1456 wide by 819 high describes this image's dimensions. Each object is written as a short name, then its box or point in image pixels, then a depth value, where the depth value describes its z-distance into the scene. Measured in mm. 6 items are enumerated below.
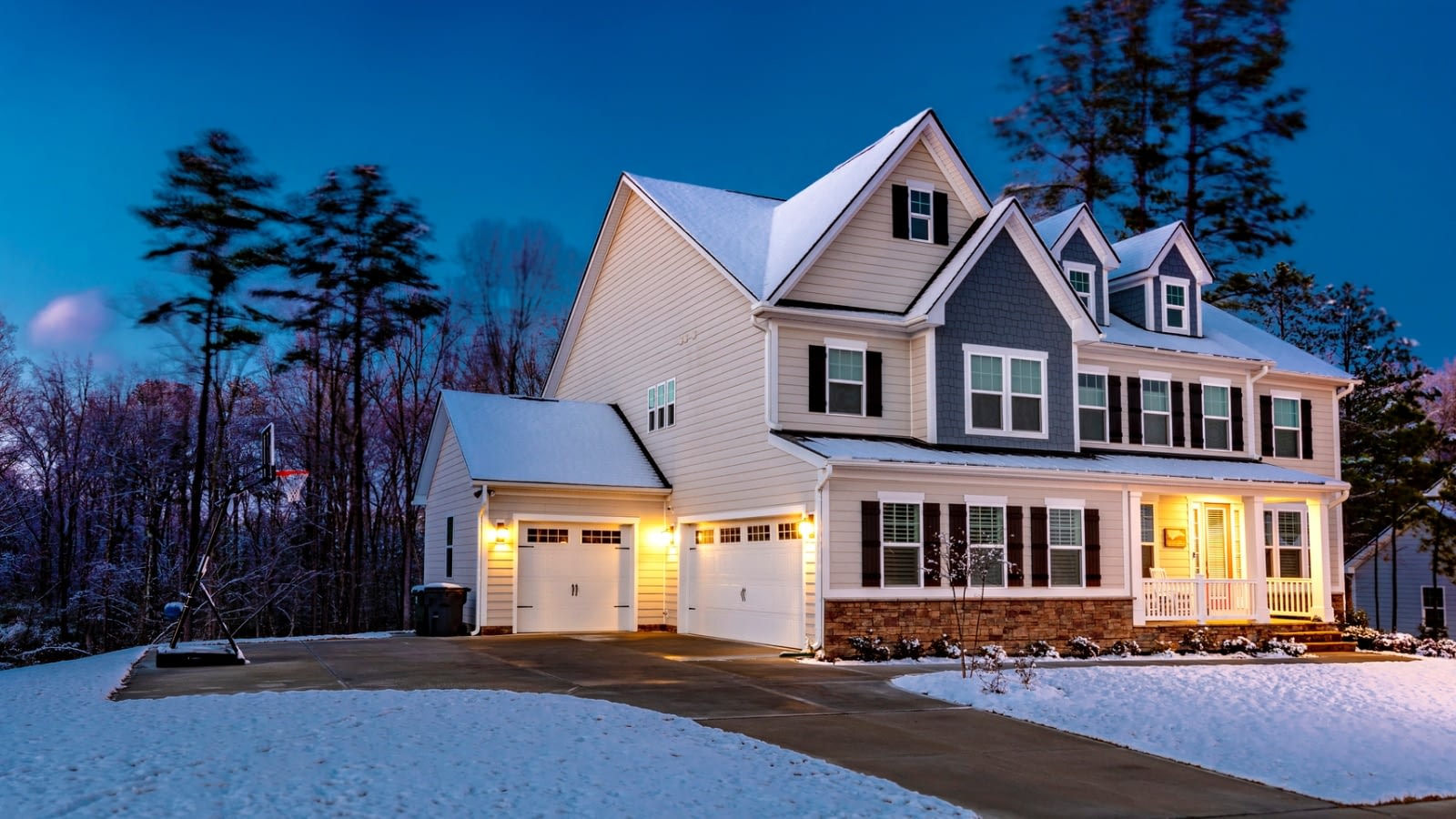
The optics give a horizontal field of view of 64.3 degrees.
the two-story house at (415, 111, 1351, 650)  19234
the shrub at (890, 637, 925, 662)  17922
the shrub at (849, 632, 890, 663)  17594
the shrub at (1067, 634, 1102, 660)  19266
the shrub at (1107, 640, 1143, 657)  19812
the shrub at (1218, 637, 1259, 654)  20500
